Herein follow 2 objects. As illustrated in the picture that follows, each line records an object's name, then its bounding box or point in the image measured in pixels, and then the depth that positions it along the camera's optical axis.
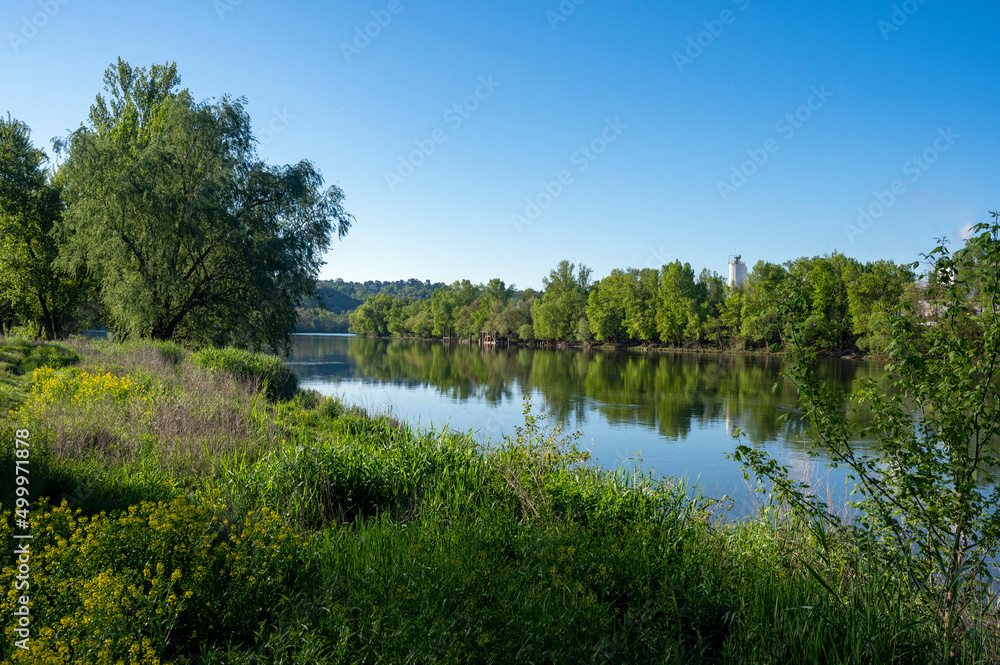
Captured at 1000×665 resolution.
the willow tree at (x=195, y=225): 21.16
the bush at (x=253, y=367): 15.04
